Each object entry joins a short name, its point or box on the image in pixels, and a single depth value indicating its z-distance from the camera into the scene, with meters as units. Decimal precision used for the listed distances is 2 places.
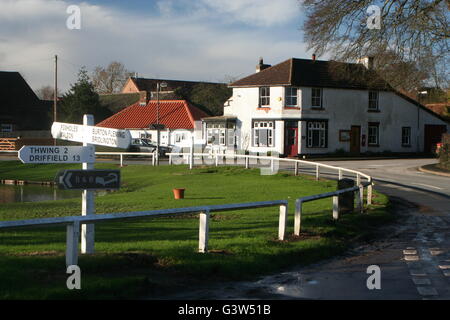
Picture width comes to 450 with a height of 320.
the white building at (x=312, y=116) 51.97
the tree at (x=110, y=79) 108.50
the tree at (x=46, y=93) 135.69
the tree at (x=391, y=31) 32.59
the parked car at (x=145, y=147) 55.19
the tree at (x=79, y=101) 70.81
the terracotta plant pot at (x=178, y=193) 21.62
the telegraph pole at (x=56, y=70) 54.47
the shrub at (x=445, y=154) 36.59
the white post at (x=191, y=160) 34.91
